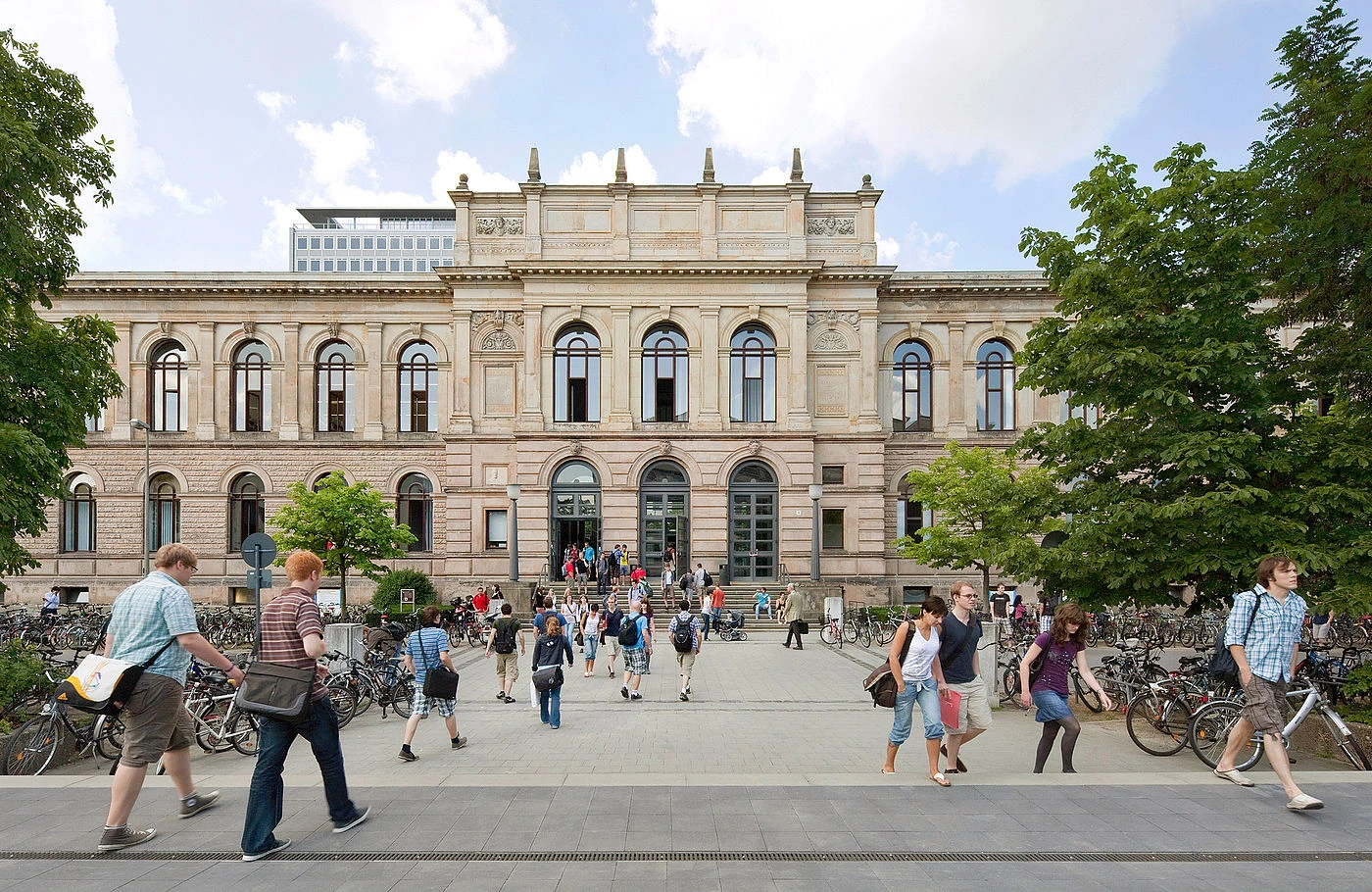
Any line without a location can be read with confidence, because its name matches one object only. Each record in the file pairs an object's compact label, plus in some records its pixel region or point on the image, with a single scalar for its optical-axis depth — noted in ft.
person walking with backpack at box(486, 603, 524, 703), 45.60
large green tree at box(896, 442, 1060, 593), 61.34
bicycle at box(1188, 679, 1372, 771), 29.63
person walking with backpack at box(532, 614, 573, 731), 39.81
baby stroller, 84.38
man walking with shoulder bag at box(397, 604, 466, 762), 34.32
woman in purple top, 28.58
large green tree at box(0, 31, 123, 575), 39.96
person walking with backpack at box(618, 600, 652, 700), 48.03
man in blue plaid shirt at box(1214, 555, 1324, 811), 25.41
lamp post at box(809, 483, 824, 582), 96.94
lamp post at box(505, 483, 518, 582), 100.32
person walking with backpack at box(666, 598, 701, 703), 47.21
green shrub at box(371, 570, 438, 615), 86.63
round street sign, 42.93
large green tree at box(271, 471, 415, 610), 82.99
